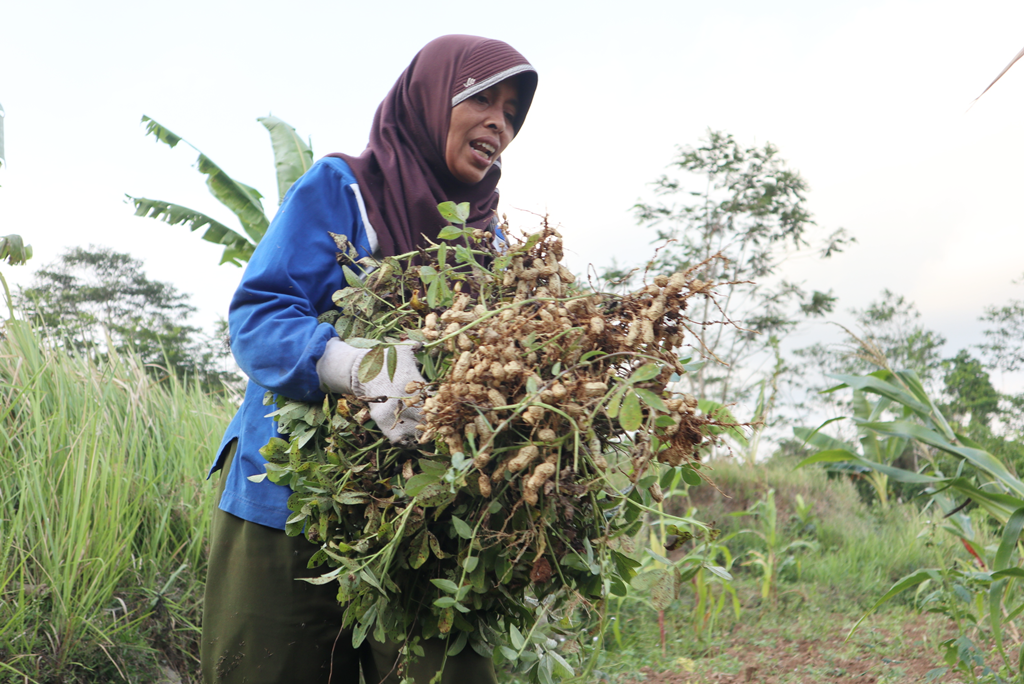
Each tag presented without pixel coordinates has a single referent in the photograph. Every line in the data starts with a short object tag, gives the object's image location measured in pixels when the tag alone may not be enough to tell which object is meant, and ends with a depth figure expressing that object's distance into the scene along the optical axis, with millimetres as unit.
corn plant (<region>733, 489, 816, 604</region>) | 4078
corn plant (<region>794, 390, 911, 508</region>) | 2508
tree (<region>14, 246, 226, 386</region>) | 10977
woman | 1327
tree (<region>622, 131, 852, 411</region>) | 9500
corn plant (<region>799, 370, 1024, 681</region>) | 2186
